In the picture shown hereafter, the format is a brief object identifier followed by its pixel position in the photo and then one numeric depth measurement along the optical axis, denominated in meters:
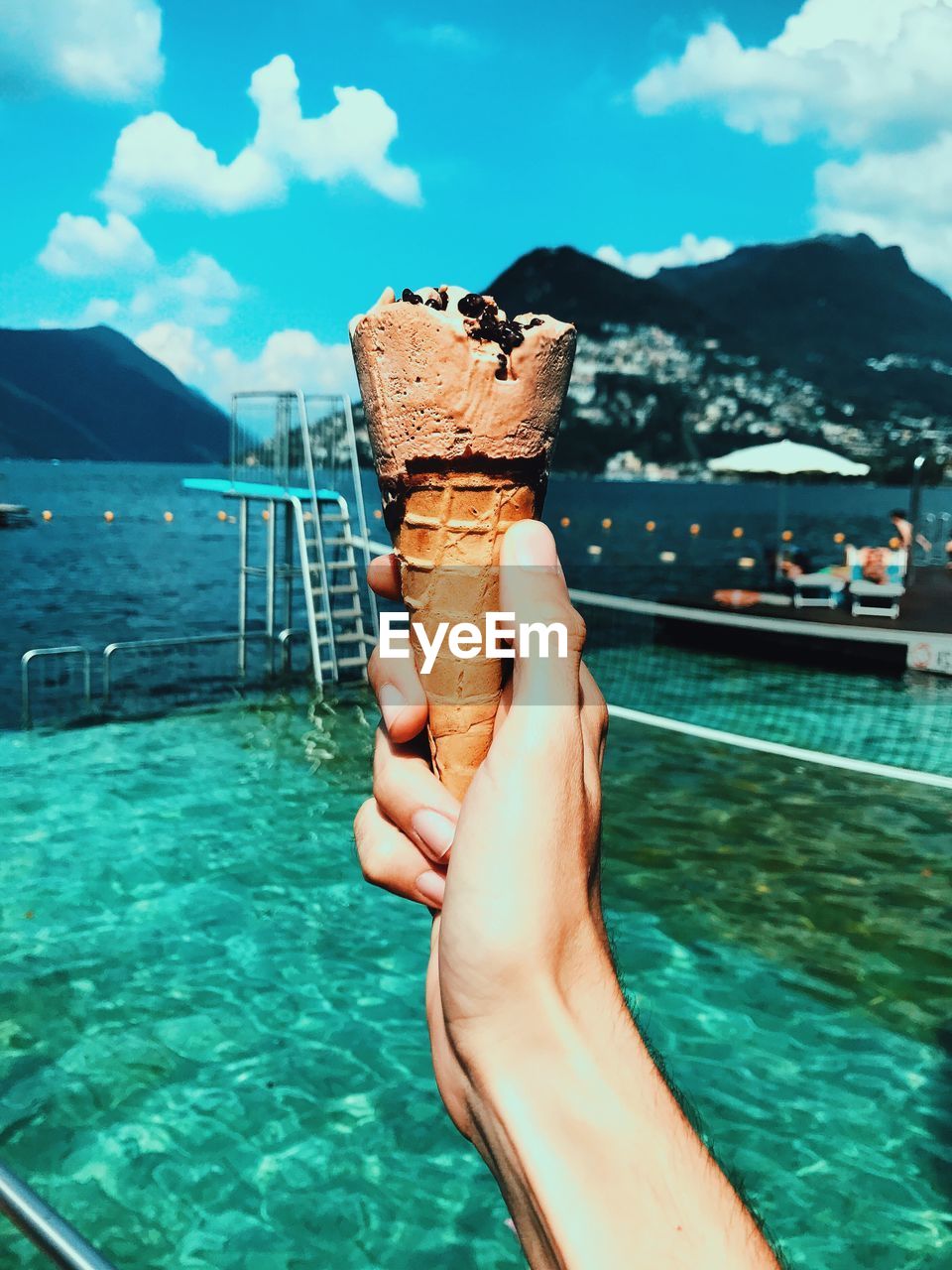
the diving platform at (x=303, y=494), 18.41
